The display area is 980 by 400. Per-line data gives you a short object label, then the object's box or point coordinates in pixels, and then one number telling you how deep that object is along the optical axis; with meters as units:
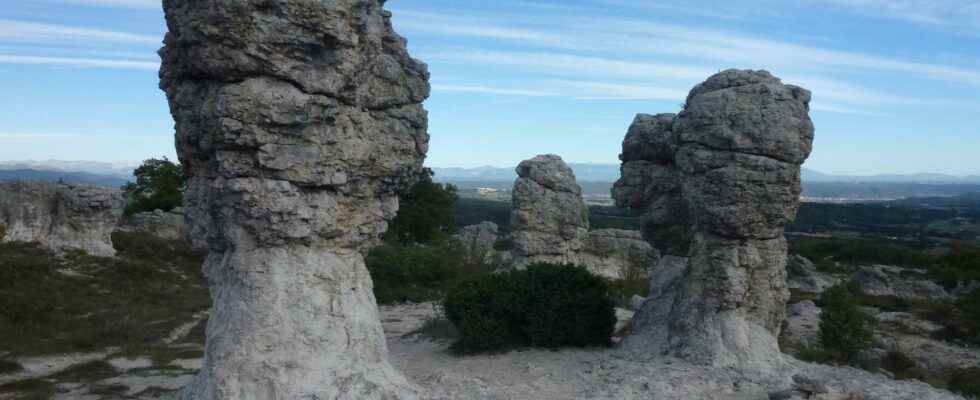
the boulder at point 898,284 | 32.25
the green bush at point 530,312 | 14.52
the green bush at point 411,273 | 25.27
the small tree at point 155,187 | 44.97
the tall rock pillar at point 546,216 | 20.84
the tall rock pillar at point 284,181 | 8.95
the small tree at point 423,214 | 44.25
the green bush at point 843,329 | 14.74
